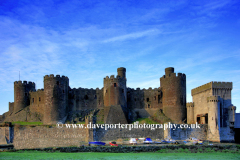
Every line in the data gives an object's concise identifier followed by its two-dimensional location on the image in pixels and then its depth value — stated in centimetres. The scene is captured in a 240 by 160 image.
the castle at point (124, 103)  5322
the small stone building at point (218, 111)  5228
